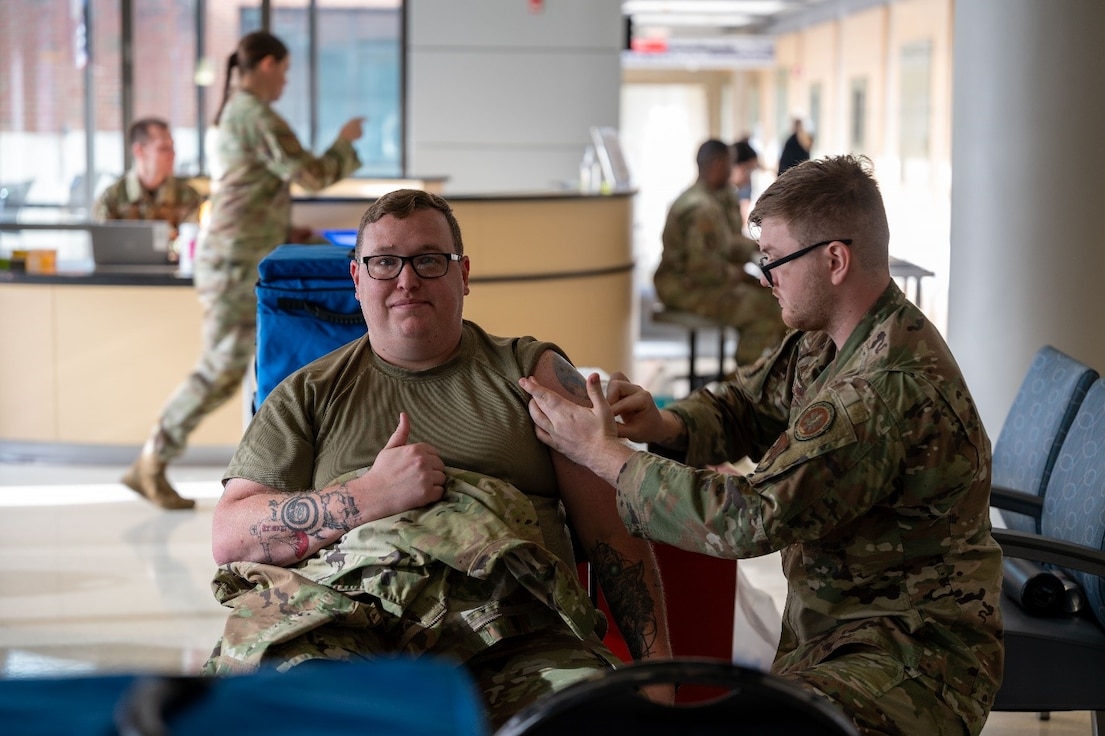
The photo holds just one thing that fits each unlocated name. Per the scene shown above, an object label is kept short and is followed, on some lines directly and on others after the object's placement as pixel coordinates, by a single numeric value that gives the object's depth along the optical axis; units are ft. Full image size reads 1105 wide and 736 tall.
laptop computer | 18.39
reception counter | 17.71
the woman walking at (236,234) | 15.19
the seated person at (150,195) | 20.52
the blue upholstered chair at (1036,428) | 8.56
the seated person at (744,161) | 28.19
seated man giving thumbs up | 6.00
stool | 21.04
